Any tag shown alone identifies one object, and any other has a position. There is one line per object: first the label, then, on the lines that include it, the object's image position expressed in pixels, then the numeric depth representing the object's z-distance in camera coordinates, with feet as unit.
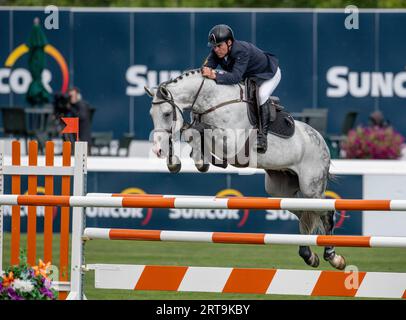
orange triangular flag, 51.12
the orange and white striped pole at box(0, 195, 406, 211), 44.60
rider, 57.98
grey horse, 56.90
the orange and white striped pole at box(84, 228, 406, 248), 44.60
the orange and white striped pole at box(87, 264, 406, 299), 46.44
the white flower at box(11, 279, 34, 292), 44.06
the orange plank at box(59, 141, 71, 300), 51.62
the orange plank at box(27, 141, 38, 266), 52.60
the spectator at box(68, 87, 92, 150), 121.90
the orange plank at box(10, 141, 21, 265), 53.21
